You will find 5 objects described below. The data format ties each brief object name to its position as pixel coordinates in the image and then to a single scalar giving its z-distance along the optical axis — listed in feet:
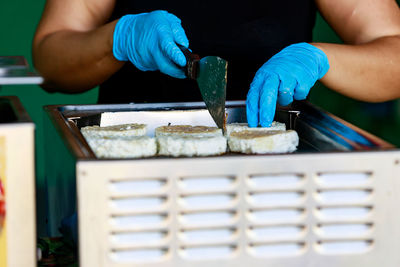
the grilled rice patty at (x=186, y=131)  5.39
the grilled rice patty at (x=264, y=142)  5.27
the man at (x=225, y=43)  6.22
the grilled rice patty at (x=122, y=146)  5.09
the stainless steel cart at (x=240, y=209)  4.49
